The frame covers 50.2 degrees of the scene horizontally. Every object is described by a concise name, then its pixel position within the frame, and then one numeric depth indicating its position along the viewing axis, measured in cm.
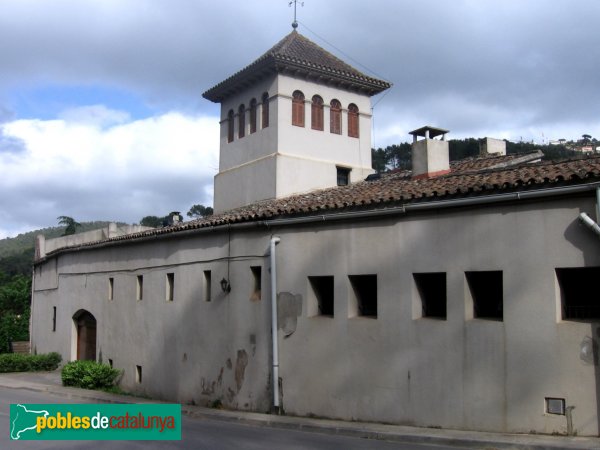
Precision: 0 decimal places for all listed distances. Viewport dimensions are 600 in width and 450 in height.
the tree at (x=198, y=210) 7275
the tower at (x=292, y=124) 2244
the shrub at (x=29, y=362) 2664
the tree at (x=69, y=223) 4741
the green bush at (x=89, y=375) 2075
